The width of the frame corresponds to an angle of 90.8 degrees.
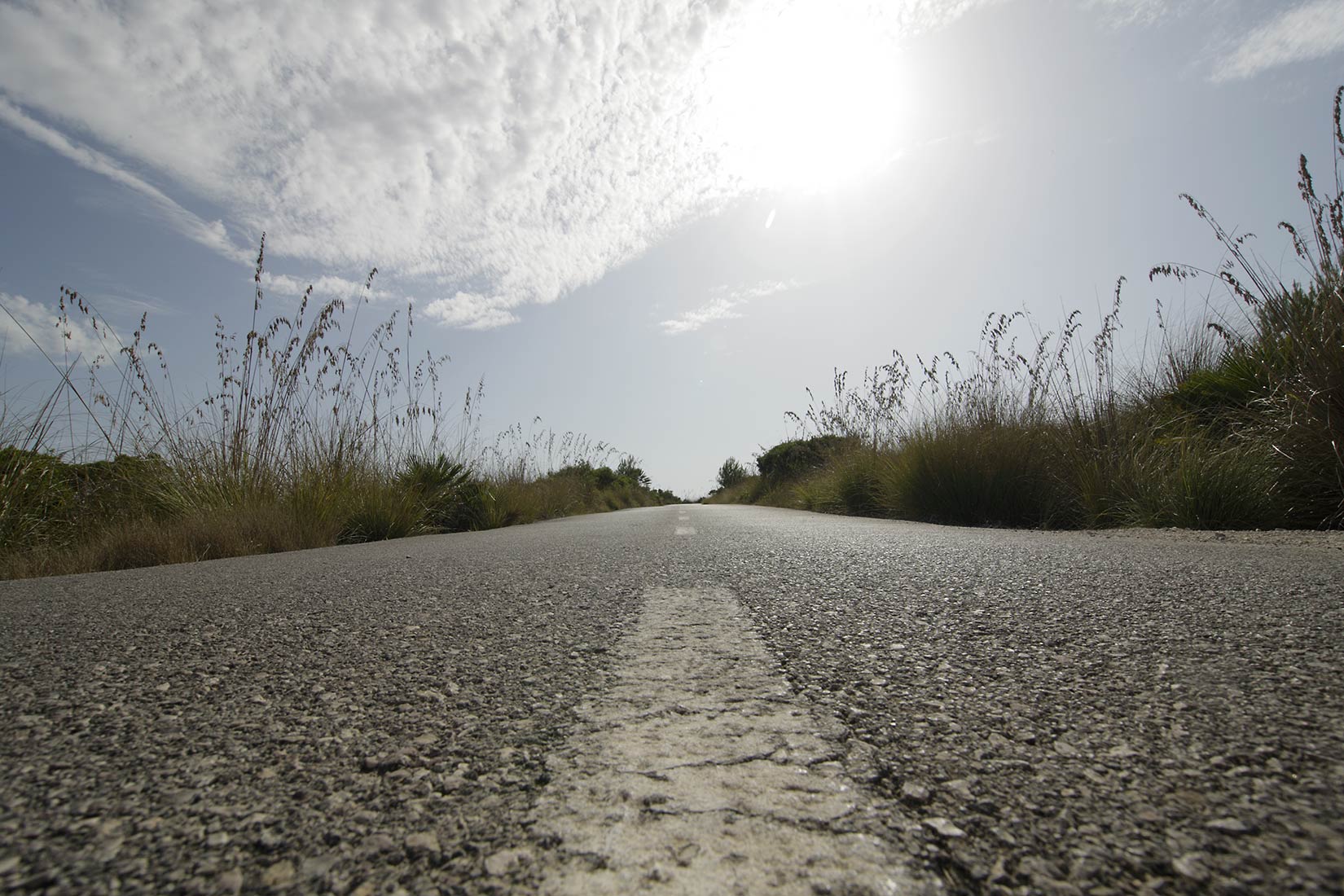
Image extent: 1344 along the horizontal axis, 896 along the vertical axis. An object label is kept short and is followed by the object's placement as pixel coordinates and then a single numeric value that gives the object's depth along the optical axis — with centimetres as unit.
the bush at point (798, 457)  1123
